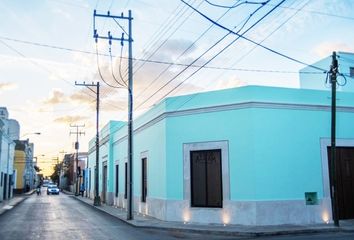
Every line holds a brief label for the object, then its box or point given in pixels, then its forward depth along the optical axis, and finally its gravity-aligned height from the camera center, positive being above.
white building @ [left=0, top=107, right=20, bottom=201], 45.11 +1.84
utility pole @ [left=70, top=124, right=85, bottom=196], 64.97 +1.68
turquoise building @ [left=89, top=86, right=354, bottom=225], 19.50 +1.01
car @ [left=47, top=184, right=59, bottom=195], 75.01 -1.69
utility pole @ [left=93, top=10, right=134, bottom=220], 23.06 +4.48
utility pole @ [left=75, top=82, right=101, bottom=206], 36.84 +4.00
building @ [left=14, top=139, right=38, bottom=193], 73.90 +2.28
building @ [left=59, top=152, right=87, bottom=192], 87.69 +2.35
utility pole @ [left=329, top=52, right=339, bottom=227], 18.22 +1.55
